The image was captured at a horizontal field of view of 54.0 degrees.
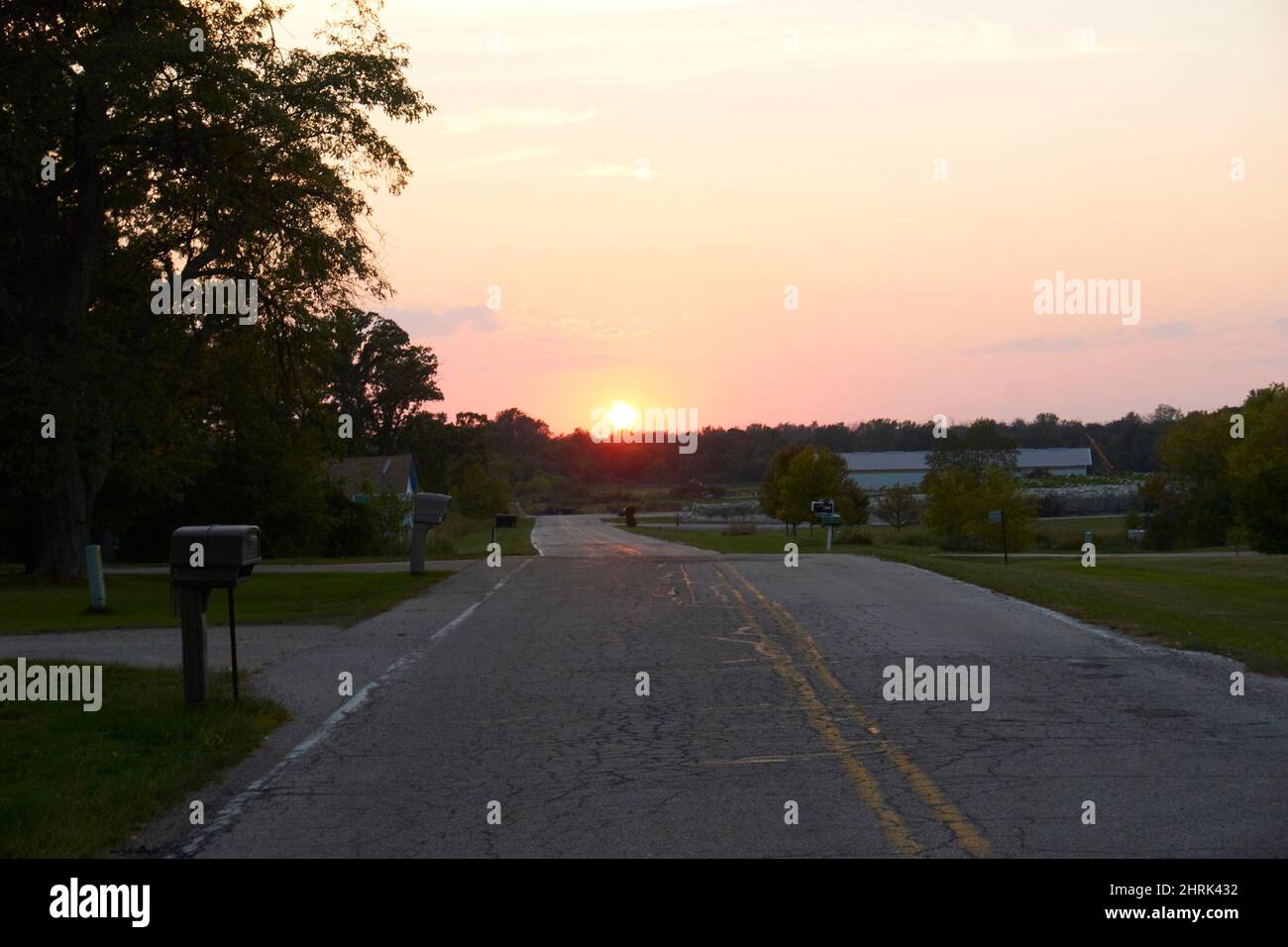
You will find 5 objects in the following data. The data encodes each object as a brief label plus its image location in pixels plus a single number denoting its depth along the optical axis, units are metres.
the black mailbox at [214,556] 10.62
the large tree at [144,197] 23.89
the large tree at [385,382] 93.75
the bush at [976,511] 58.66
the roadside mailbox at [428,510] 27.59
